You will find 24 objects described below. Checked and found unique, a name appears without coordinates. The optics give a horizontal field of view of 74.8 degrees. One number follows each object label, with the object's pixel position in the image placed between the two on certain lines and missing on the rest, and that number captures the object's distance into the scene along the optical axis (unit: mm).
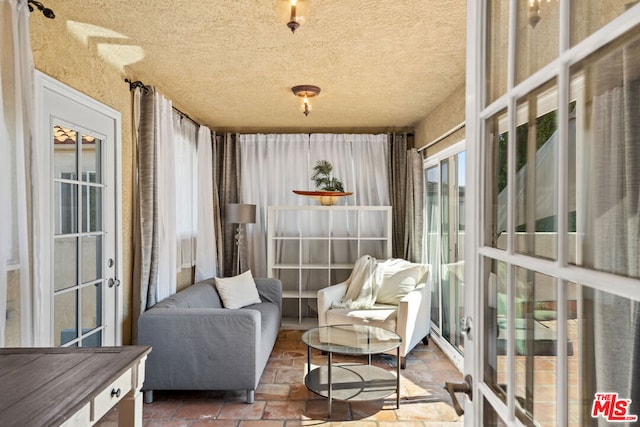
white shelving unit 5363
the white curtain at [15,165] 1876
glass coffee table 3015
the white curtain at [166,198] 3537
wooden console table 1154
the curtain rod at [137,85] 3318
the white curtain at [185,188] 4266
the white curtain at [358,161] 5449
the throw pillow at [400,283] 4227
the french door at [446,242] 3891
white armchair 3723
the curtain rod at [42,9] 2123
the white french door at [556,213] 618
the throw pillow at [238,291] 4203
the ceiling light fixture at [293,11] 1981
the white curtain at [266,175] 5520
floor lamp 4930
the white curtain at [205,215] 4844
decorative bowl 4980
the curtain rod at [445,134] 3675
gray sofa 3018
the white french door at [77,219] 2357
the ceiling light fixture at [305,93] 3663
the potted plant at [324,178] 5167
